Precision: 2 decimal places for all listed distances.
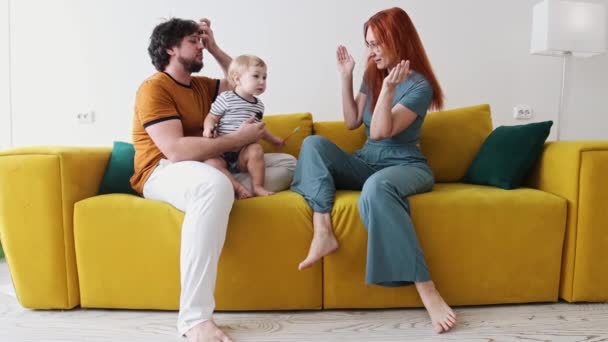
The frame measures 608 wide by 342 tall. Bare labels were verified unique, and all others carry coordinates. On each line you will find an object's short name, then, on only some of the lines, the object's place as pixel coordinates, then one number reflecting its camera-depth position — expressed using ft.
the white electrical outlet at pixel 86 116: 8.78
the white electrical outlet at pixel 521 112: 8.67
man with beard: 4.37
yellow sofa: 4.98
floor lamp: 7.66
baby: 5.66
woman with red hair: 4.66
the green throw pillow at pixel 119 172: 5.82
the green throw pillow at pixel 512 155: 5.82
